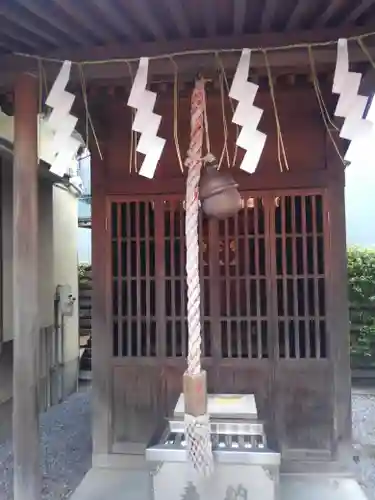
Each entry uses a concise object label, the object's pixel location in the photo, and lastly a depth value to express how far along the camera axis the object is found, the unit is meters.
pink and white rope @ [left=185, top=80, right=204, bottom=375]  2.74
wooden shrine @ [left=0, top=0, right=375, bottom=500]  4.39
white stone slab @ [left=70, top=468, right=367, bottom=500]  3.92
